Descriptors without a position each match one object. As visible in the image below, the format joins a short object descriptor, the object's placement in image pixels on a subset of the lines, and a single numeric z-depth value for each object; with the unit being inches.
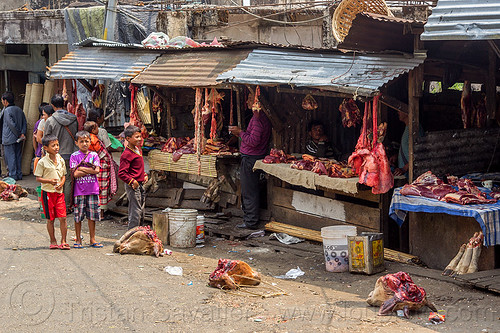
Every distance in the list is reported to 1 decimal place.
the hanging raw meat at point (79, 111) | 570.3
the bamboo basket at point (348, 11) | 381.1
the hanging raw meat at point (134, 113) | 534.7
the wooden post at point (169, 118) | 556.5
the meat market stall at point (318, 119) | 367.1
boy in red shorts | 389.1
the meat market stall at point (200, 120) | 472.4
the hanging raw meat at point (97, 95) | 594.5
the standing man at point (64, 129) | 499.5
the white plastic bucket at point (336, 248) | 363.3
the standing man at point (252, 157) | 458.9
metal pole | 606.2
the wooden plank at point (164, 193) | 527.8
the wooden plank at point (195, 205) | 506.6
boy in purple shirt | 401.4
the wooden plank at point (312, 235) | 368.2
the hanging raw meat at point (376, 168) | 367.2
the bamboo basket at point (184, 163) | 482.3
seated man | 459.2
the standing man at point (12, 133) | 664.4
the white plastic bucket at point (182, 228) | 429.4
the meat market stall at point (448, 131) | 284.2
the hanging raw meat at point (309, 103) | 443.2
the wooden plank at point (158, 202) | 525.0
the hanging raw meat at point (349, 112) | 421.4
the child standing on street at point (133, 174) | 415.5
